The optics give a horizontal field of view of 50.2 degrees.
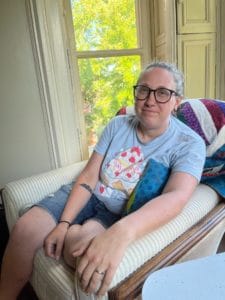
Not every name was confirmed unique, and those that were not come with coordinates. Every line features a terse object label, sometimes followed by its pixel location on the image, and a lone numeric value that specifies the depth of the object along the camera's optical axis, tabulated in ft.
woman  2.49
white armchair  2.02
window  6.85
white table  1.44
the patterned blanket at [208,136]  3.01
